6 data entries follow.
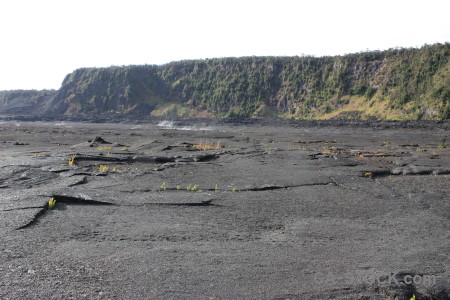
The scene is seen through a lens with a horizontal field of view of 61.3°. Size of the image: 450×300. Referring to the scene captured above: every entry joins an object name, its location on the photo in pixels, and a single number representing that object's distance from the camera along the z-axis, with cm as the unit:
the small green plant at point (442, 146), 2270
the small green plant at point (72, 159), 1487
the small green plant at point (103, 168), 1349
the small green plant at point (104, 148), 2212
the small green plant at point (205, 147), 2250
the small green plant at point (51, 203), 845
